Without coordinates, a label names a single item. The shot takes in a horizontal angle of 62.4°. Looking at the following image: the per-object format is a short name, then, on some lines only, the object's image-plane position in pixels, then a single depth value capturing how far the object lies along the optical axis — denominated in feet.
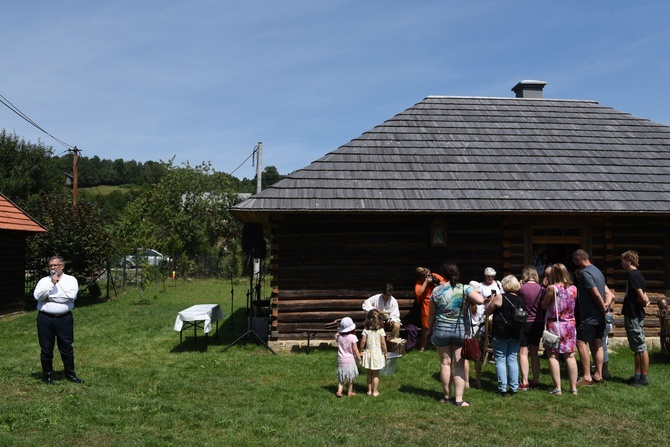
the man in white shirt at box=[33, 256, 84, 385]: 22.57
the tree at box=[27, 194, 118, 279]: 57.88
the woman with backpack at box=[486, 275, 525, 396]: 19.95
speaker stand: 30.54
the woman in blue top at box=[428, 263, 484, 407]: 19.22
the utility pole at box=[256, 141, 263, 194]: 67.72
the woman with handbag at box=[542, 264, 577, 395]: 20.93
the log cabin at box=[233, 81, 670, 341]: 31.45
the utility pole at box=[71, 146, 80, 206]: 78.59
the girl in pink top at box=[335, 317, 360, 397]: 21.11
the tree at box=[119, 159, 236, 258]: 120.98
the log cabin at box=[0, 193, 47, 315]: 49.26
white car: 74.08
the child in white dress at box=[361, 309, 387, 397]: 20.90
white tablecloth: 30.01
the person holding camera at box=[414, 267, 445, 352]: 29.37
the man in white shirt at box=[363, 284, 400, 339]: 28.60
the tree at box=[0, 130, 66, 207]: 126.00
